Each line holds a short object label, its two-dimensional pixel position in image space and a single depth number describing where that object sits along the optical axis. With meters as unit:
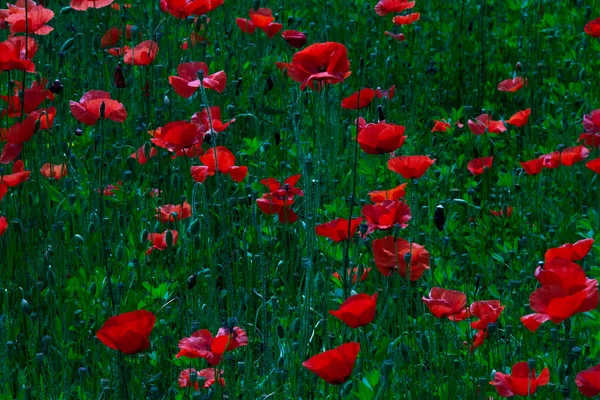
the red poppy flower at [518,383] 3.98
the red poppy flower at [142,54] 7.87
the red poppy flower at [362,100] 6.71
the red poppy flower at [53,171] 7.11
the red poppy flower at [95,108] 5.90
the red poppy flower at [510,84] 8.69
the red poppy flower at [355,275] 5.61
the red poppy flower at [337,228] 5.18
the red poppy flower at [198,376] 4.62
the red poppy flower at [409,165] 5.33
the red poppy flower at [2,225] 5.45
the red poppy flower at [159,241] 6.13
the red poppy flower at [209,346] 4.12
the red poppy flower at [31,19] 7.18
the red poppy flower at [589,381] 3.68
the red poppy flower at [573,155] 6.76
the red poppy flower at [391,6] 8.70
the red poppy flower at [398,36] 9.61
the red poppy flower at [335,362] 3.84
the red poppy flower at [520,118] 7.66
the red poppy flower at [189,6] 7.14
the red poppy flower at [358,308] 4.18
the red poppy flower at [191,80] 5.83
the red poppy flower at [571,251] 4.42
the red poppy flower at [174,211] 6.45
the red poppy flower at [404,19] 9.62
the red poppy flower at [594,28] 8.18
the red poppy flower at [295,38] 6.40
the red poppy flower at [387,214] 5.10
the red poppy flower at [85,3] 7.94
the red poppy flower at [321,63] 5.02
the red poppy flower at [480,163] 7.49
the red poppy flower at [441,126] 7.98
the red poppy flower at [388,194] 5.60
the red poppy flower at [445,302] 4.44
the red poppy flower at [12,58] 6.32
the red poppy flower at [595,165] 6.05
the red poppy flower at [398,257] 4.97
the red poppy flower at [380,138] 5.18
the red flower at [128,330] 3.93
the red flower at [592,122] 6.40
